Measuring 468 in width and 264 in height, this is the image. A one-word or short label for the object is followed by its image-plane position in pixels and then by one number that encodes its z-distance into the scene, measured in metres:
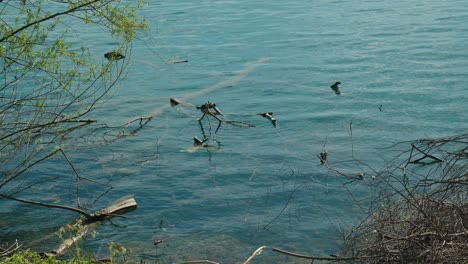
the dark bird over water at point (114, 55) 12.05
